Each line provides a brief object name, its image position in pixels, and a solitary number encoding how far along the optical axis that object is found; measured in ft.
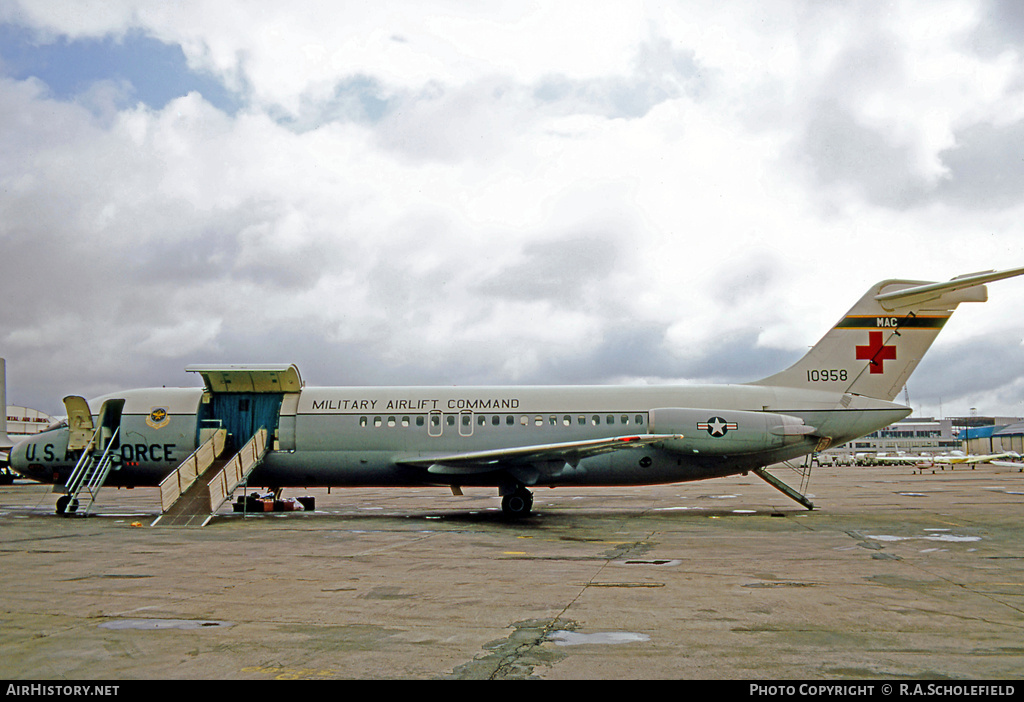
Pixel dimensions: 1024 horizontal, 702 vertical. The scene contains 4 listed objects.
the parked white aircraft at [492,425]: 70.23
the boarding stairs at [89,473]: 72.08
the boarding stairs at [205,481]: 64.39
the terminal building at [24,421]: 234.79
